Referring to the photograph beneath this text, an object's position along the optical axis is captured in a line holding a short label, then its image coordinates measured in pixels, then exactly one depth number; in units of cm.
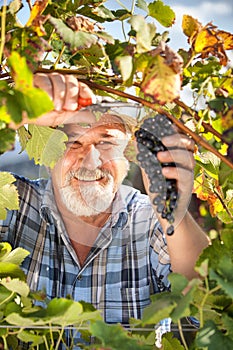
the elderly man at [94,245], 169
